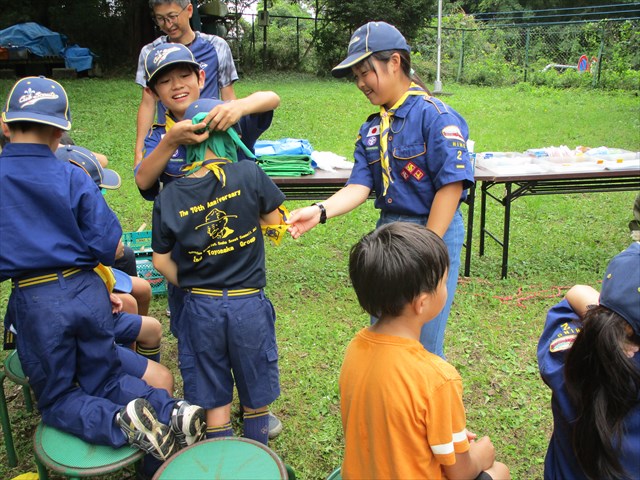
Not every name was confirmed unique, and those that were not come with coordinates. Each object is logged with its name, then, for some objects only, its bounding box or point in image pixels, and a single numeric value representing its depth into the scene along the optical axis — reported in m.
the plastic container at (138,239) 4.53
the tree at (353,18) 17.91
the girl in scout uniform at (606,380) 1.44
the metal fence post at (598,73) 14.88
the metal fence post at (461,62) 17.30
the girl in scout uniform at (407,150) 2.31
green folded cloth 4.30
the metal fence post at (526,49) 17.08
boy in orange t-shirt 1.56
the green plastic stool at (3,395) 2.61
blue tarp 15.14
